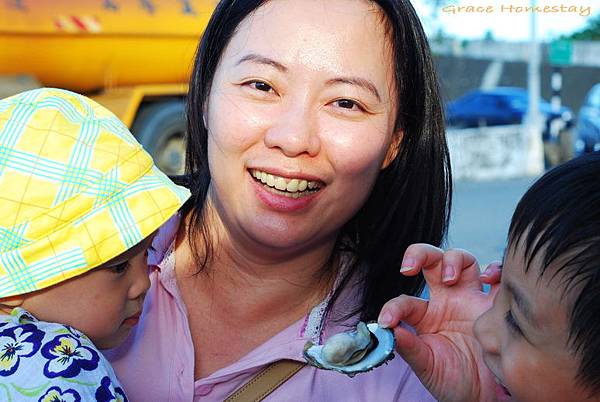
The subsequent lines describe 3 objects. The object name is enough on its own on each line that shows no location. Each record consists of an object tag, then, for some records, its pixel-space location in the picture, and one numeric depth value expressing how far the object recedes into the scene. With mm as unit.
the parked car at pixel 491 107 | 20406
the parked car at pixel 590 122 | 8014
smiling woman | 2053
